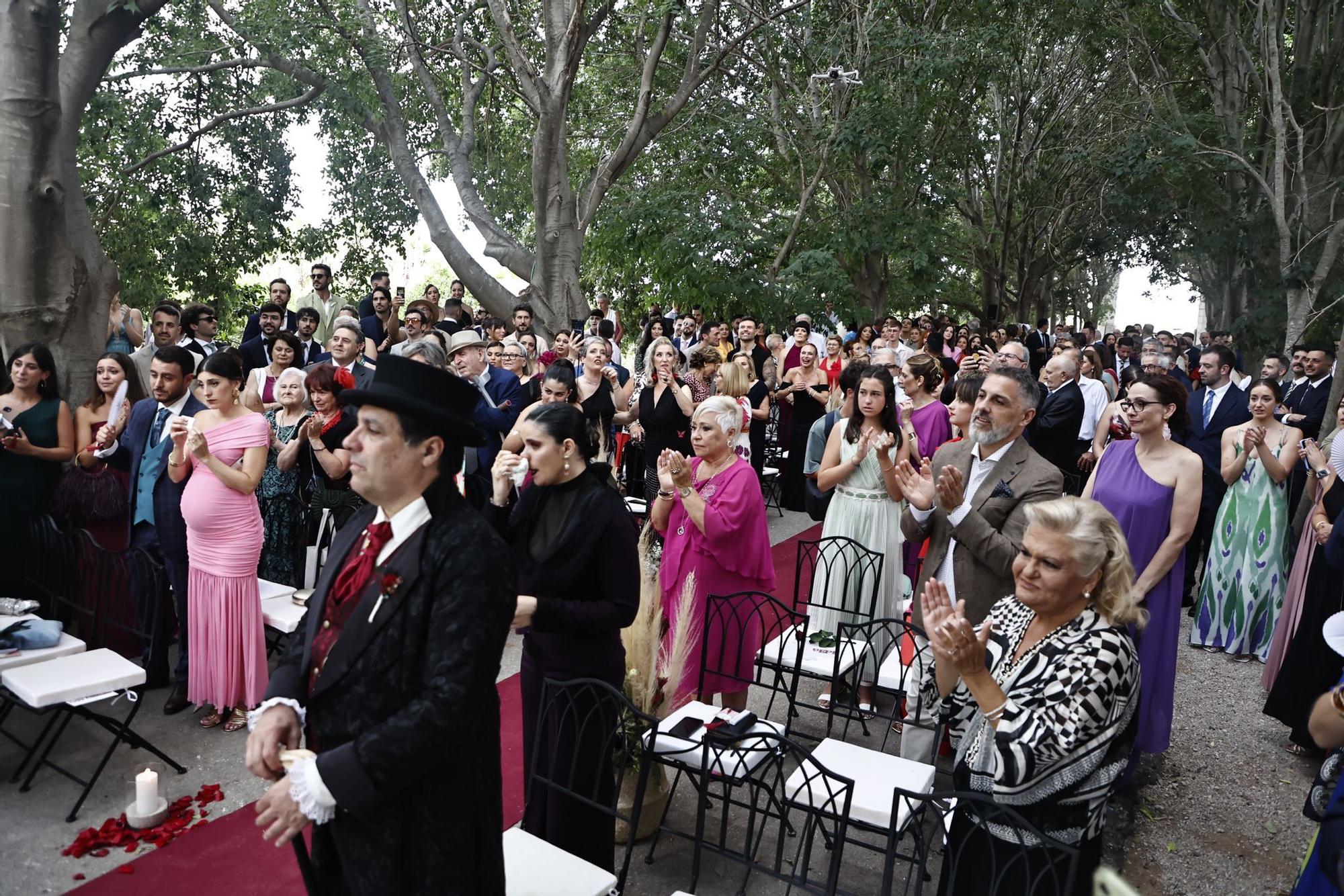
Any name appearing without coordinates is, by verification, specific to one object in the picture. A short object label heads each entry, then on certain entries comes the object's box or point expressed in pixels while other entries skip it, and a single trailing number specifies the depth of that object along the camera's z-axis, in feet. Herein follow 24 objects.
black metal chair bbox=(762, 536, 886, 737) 17.13
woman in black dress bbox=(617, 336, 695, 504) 30.27
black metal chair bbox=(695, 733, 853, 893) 10.60
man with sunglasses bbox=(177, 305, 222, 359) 26.73
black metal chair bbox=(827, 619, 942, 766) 14.67
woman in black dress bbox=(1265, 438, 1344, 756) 18.04
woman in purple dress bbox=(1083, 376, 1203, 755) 15.06
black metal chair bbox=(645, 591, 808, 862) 15.88
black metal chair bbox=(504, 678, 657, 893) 11.18
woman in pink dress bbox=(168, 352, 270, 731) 16.78
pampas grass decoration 13.97
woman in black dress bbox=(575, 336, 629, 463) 28.35
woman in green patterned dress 22.15
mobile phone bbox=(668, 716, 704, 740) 13.03
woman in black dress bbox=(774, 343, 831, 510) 35.99
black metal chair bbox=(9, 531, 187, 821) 14.35
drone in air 46.98
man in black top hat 7.30
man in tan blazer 13.69
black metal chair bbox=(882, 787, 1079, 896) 8.85
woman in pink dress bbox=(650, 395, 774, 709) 16.35
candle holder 13.88
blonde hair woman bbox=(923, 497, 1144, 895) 8.78
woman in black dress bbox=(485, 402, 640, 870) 11.68
